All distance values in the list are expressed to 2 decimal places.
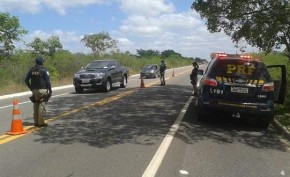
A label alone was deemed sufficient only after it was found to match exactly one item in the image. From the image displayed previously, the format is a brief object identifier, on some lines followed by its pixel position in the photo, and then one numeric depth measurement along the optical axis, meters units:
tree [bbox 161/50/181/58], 80.42
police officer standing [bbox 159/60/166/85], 15.58
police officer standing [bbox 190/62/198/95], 11.09
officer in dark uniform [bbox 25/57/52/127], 6.03
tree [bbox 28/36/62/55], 23.34
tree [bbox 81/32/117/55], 39.98
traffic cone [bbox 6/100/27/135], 5.45
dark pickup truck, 12.56
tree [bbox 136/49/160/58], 68.81
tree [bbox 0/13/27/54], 16.15
